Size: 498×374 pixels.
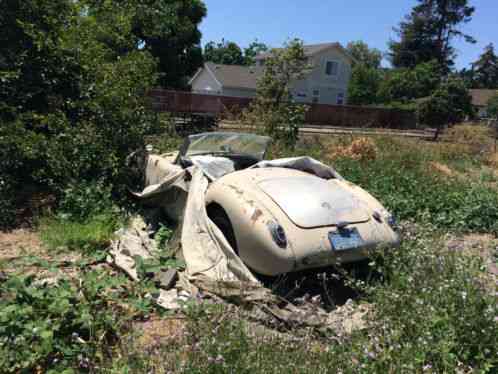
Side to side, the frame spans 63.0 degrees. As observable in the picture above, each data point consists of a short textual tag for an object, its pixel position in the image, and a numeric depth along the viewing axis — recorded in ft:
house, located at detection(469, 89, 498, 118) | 180.81
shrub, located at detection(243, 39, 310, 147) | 36.78
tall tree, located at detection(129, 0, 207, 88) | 83.67
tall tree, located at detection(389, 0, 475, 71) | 162.30
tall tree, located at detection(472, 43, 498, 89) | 223.51
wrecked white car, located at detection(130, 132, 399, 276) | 11.01
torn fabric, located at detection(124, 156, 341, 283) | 11.74
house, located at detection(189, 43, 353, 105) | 135.33
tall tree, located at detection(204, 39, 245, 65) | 235.20
